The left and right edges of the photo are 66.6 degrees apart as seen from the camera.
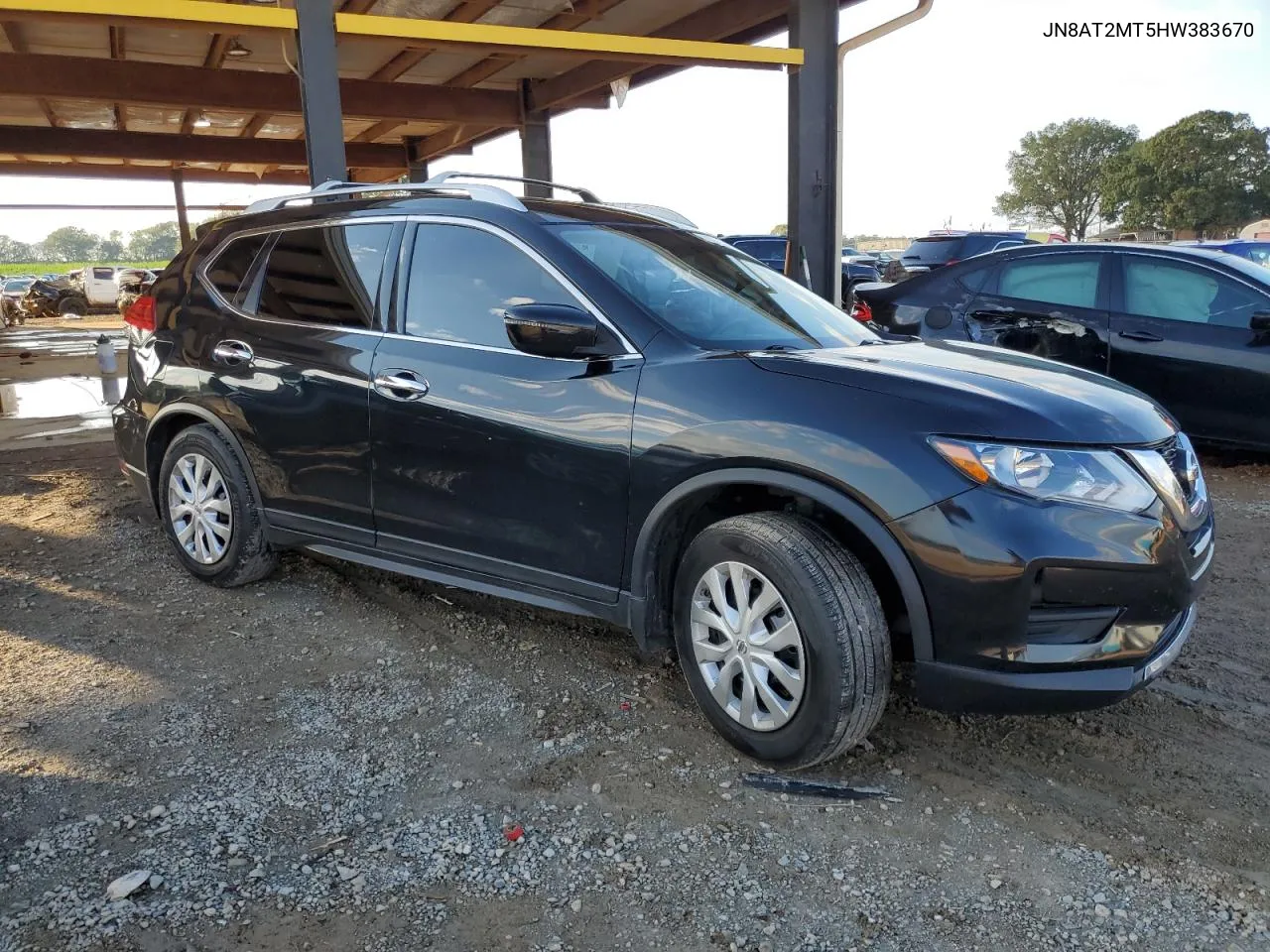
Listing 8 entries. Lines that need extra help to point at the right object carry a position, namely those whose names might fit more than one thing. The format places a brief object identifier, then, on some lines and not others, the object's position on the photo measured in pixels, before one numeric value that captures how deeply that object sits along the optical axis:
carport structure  6.45
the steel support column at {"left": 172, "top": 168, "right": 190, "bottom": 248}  23.53
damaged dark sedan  6.09
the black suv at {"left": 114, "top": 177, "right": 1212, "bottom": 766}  2.55
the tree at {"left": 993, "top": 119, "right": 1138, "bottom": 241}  78.12
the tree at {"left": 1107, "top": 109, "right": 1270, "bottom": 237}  61.44
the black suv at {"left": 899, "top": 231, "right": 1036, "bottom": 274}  17.00
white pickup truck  33.09
